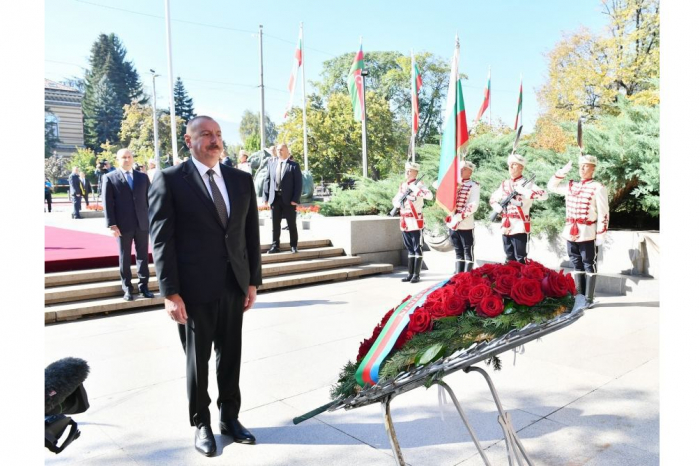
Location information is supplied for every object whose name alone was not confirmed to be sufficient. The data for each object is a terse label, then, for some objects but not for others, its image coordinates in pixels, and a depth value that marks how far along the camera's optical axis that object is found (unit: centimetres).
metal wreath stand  207
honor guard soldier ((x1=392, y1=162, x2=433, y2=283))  998
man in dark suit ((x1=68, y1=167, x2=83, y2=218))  2159
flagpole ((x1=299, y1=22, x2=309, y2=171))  2238
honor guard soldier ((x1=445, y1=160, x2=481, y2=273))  925
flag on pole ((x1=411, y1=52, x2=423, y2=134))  1592
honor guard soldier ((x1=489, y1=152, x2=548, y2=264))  851
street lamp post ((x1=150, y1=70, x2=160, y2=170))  3278
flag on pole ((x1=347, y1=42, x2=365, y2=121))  1855
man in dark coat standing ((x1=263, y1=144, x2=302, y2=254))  1080
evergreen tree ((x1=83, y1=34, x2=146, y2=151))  7706
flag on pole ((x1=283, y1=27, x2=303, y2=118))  2129
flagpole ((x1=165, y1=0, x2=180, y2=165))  1872
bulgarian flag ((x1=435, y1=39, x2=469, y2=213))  550
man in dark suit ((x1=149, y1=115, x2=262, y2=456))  338
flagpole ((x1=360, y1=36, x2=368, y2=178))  1853
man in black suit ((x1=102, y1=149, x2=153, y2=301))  753
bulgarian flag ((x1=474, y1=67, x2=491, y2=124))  2023
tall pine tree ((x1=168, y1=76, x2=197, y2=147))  7827
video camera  166
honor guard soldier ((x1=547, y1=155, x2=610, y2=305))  761
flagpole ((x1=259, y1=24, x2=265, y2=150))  2770
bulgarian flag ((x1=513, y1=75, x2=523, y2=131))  1219
